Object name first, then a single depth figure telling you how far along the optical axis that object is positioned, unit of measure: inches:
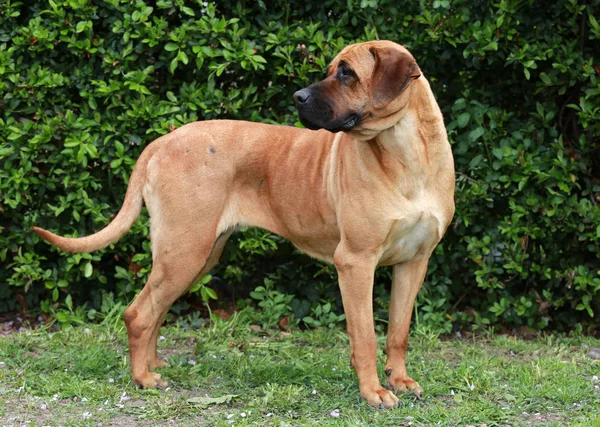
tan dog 163.0
